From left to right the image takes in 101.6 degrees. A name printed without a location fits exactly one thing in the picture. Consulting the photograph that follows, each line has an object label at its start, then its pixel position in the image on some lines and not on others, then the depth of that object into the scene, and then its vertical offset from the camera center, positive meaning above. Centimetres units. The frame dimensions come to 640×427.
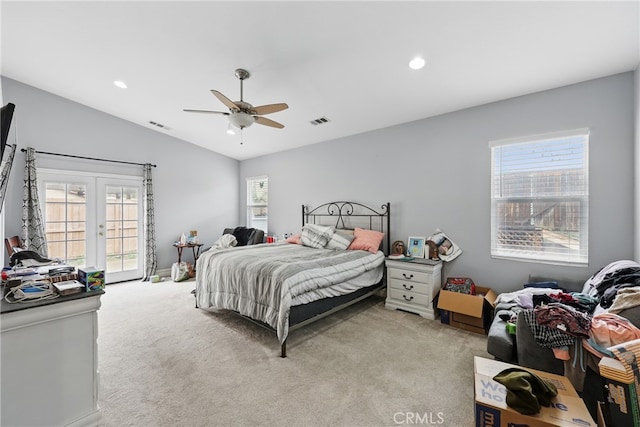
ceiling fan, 272 +110
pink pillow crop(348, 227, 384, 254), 394 -43
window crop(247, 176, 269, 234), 639 +27
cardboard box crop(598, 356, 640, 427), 128 -90
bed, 255 -69
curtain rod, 420 +97
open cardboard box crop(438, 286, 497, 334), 287 -109
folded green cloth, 132 -94
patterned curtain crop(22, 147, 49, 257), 400 +2
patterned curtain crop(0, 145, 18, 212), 139 +23
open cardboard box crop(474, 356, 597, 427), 129 -101
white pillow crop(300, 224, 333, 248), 424 -38
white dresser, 122 -76
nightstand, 333 -95
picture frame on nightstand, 376 -49
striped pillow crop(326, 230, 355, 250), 411 -45
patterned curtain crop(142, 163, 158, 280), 525 -30
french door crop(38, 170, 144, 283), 439 -15
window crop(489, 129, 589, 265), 282 +18
